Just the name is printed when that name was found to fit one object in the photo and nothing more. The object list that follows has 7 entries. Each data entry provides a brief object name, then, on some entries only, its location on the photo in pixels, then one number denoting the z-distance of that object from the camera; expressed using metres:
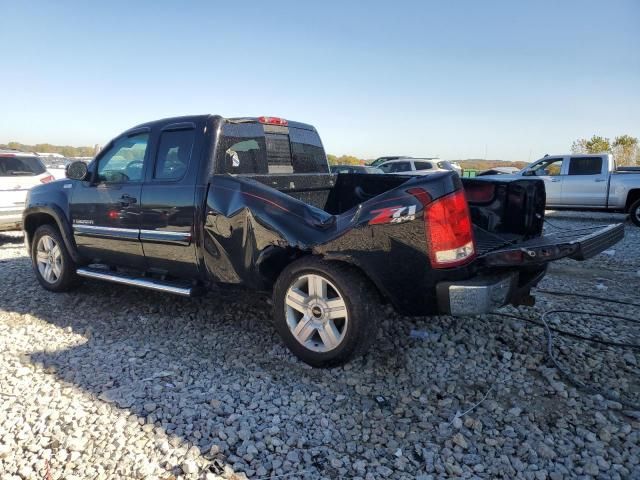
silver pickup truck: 12.73
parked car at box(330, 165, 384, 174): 17.42
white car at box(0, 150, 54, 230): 8.88
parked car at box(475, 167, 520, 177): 17.45
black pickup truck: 3.13
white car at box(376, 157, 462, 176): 19.58
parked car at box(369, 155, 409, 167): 25.35
